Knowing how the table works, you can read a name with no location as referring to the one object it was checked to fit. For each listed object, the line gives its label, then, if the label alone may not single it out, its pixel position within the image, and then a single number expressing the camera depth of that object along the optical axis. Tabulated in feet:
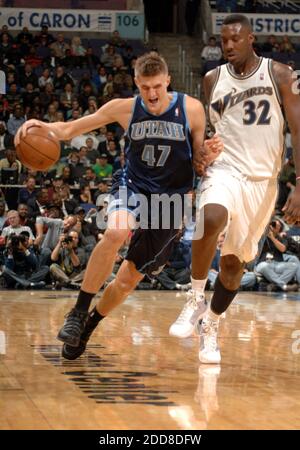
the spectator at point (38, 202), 44.60
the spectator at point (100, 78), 59.00
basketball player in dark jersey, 16.92
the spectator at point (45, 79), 57.31
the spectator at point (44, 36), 61.21
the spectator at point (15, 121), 52.37
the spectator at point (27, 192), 45.24
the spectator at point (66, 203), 44.47
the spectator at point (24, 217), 42.32
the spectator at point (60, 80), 57.36
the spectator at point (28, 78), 56.90
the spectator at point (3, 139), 50.01
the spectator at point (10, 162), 47.47
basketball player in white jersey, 17.61
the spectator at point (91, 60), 60.70
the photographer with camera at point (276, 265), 42.88
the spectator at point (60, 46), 60.85
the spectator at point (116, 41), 62.39
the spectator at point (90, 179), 47.14
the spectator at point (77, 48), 61.52
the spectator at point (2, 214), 43.08
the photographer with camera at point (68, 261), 41.16
